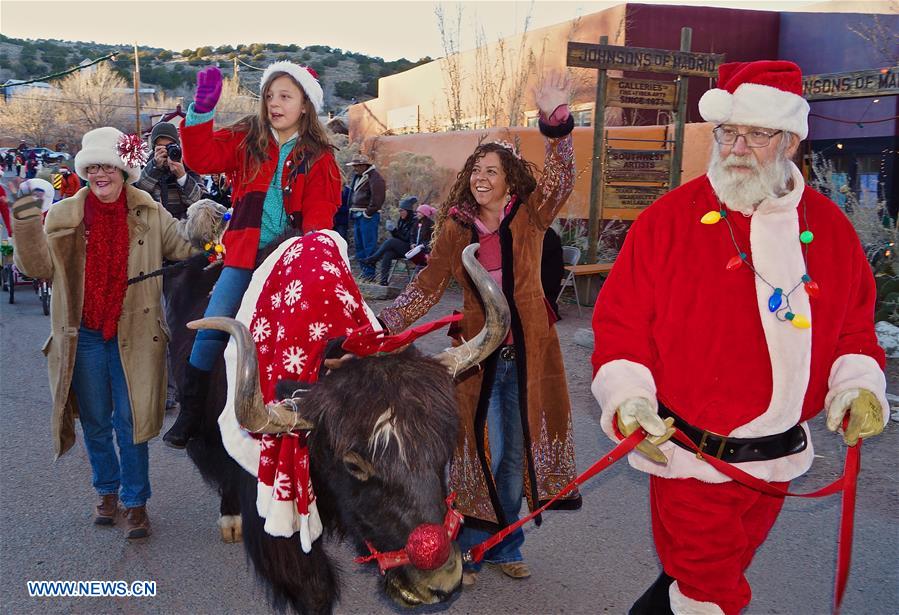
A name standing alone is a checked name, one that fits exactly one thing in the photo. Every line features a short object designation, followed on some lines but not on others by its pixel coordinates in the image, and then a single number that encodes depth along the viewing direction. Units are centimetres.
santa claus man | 262
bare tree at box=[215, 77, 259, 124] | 2935
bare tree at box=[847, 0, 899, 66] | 1335
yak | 261
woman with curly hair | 376
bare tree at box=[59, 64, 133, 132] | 3797
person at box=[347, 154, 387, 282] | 1348
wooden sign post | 1056
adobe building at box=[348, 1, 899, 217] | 1459
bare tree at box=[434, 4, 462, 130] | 2083
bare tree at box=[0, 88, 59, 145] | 3725
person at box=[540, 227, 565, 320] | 398
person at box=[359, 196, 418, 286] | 1257
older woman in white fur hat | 428
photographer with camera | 671
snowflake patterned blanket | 286
